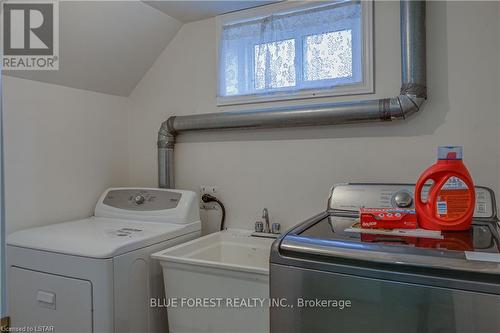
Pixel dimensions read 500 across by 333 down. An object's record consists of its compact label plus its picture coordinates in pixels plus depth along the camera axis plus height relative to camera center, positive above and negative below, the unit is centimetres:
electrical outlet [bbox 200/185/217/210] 221 -15
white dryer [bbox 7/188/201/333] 144 -46
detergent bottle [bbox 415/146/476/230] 120 -10
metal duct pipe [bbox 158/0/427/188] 161 +30
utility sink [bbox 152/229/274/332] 142 -54
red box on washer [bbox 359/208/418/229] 125 -19
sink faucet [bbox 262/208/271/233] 200 -29
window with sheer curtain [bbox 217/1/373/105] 183 +66
